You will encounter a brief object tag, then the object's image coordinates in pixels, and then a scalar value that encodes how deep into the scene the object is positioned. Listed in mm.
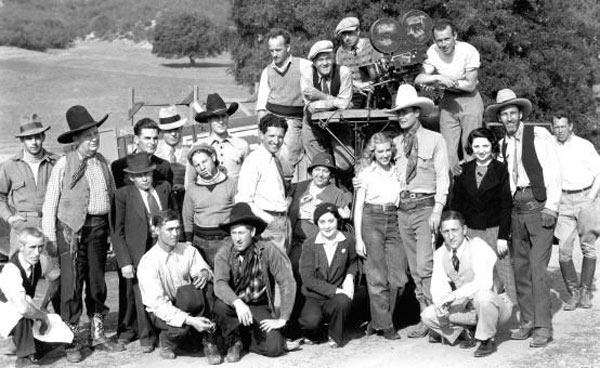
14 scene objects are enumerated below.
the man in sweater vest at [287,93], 8016
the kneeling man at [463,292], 6234
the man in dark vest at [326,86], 7562
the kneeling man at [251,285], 6328
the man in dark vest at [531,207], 6516
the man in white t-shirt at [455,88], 7645
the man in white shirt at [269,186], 6828
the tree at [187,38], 42838
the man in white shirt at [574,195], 7777
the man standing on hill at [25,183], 6887
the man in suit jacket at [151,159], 7098
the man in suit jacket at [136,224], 6664
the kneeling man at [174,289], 6258
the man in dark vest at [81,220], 6590
